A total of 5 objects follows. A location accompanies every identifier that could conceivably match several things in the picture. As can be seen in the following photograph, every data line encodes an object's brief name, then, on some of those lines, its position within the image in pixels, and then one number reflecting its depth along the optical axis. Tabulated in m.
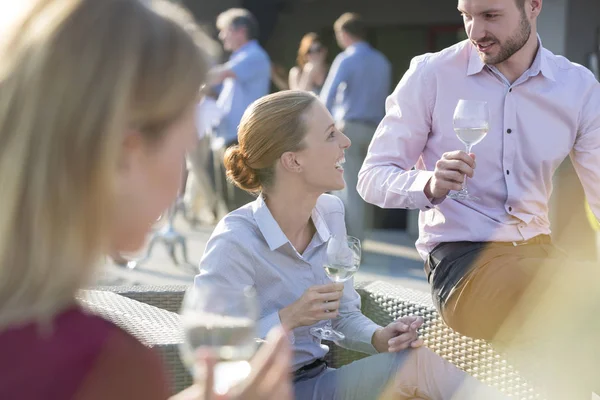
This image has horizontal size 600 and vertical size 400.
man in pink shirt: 3.08
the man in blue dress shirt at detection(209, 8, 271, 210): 8.26
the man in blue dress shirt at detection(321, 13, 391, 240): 7.79
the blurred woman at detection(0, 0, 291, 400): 1.09
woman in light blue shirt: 2.59
